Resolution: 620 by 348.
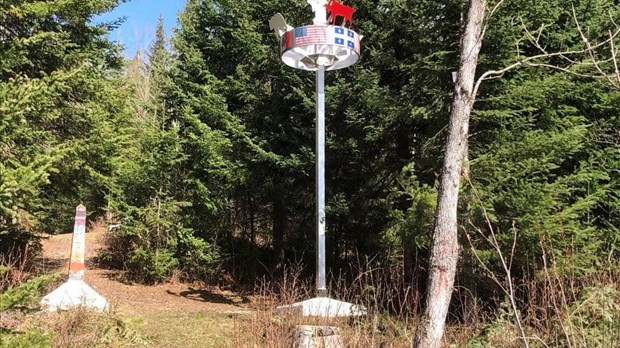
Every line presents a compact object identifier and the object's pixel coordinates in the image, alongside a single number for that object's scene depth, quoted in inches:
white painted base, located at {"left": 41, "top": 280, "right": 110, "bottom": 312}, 263.1
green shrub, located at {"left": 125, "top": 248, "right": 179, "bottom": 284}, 501.0
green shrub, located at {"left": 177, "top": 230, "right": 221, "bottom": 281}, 510.0
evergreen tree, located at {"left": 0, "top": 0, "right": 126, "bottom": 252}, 355.9
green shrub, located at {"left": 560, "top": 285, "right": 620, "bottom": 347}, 164.2
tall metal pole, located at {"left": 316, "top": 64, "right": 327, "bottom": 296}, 304.8
